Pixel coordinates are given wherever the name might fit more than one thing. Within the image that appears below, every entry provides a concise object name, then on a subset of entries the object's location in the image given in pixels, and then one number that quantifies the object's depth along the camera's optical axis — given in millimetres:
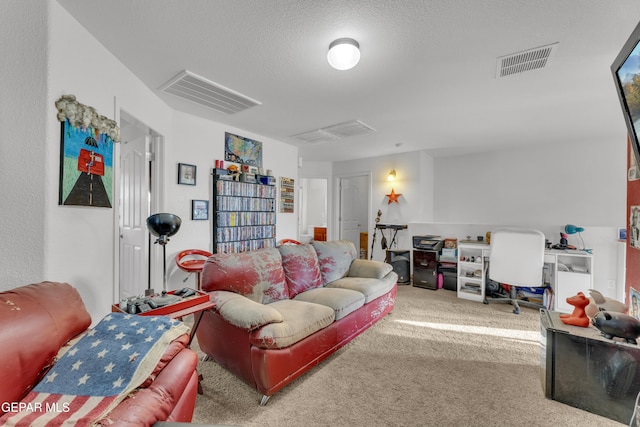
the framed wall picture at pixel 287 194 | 4559
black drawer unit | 4387
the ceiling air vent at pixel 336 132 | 3575
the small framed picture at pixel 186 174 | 3166
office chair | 3164
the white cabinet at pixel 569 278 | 3309
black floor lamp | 1732
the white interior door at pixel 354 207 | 6438
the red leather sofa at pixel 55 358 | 947
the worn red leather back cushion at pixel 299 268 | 2689
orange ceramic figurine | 1758
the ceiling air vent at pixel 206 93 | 2379
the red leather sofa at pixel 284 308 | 1727
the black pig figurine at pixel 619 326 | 1470
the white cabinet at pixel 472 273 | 3827
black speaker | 4719
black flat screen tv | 1268
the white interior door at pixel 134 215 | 2781
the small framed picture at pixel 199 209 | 3322
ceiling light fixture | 1811
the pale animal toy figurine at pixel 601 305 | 1832
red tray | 1527
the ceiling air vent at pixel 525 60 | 1904
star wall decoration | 5273
